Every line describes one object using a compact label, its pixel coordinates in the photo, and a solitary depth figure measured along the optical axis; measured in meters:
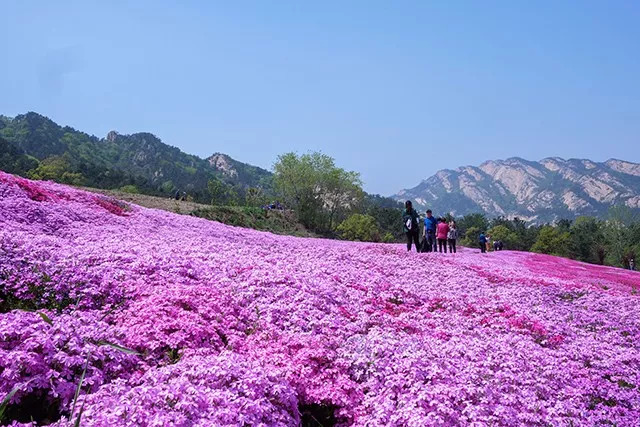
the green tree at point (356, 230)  69.31
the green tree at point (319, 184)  70.56
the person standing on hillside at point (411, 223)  25.62
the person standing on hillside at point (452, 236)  32.03
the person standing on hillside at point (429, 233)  28.81
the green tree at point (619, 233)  88.98
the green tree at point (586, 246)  94.03
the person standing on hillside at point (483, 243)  40.61
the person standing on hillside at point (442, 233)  28.69
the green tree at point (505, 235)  142.12
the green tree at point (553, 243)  99.95
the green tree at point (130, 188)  123.26
